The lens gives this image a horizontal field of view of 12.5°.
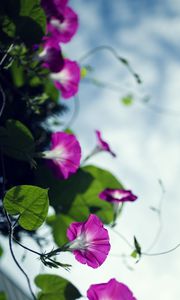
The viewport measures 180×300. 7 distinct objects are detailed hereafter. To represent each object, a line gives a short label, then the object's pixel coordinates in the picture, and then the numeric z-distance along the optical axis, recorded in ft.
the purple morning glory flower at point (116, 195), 4.51
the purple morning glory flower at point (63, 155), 4.51
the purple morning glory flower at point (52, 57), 4.67
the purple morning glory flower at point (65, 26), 4.94
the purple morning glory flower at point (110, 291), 3.64
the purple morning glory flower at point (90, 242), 3.69
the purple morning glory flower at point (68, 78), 4.91
